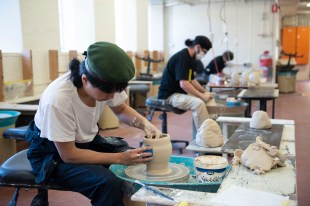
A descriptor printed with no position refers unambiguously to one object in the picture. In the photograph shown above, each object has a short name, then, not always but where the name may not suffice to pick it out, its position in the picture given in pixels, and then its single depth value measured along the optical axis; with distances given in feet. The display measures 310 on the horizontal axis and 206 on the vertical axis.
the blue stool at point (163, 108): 11.82
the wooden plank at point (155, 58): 25.27
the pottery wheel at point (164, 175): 5.07
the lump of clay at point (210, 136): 6.75
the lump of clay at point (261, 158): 4.67
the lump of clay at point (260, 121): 7.06
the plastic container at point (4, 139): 9.27
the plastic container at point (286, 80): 28.96
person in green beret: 4.67
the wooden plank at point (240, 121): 7.78
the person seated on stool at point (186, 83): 11.19
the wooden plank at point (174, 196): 3.81
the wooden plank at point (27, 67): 12.94
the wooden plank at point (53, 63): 14.51
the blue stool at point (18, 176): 5.41
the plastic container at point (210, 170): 4.70
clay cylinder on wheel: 5.18
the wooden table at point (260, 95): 12.26
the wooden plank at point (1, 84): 11.51
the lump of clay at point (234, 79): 15.81
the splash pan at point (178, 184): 4.44
